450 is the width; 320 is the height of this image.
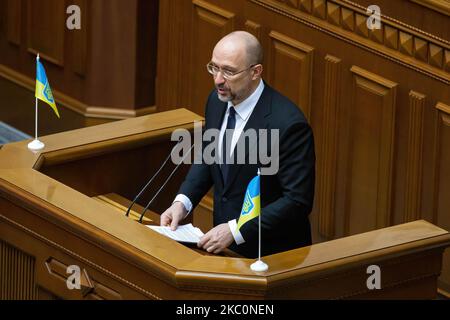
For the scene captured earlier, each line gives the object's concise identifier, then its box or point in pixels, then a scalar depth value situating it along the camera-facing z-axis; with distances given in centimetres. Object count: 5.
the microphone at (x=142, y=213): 1180
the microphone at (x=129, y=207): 1197
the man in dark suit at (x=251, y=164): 1116
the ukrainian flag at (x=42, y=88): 1262
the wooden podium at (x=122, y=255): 1041
